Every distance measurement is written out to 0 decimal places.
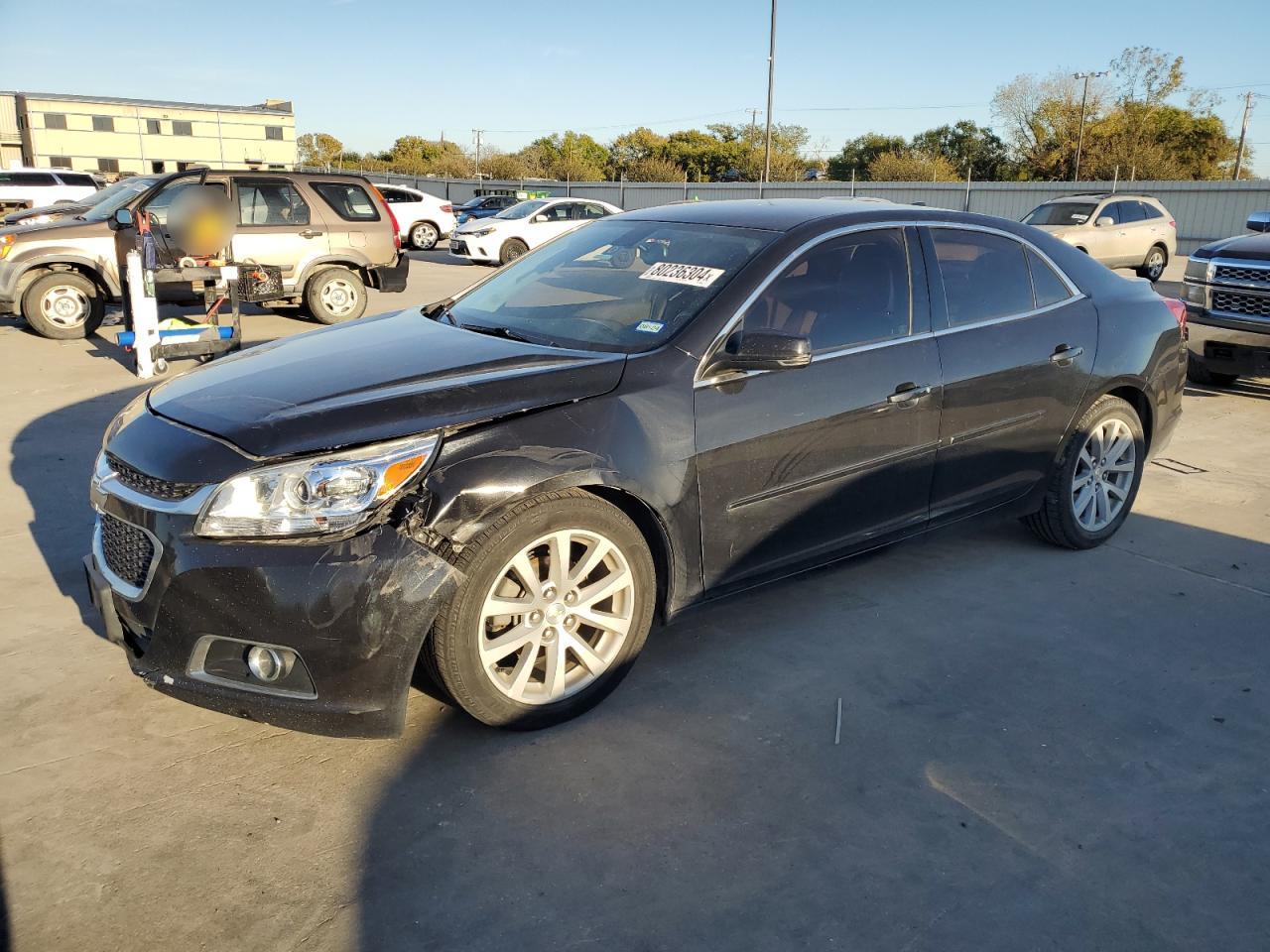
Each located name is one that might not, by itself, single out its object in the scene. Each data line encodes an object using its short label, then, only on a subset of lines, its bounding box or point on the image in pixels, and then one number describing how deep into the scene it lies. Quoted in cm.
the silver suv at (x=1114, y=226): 1923
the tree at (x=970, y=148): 5750
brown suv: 1084
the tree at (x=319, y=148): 9519
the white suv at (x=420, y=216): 2595
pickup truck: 861
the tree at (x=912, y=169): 5081
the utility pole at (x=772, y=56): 3031
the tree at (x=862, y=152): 7031
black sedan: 289
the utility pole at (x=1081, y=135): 4976
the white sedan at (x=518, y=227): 2197
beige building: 6681
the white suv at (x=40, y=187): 2444
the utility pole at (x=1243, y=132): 5222
